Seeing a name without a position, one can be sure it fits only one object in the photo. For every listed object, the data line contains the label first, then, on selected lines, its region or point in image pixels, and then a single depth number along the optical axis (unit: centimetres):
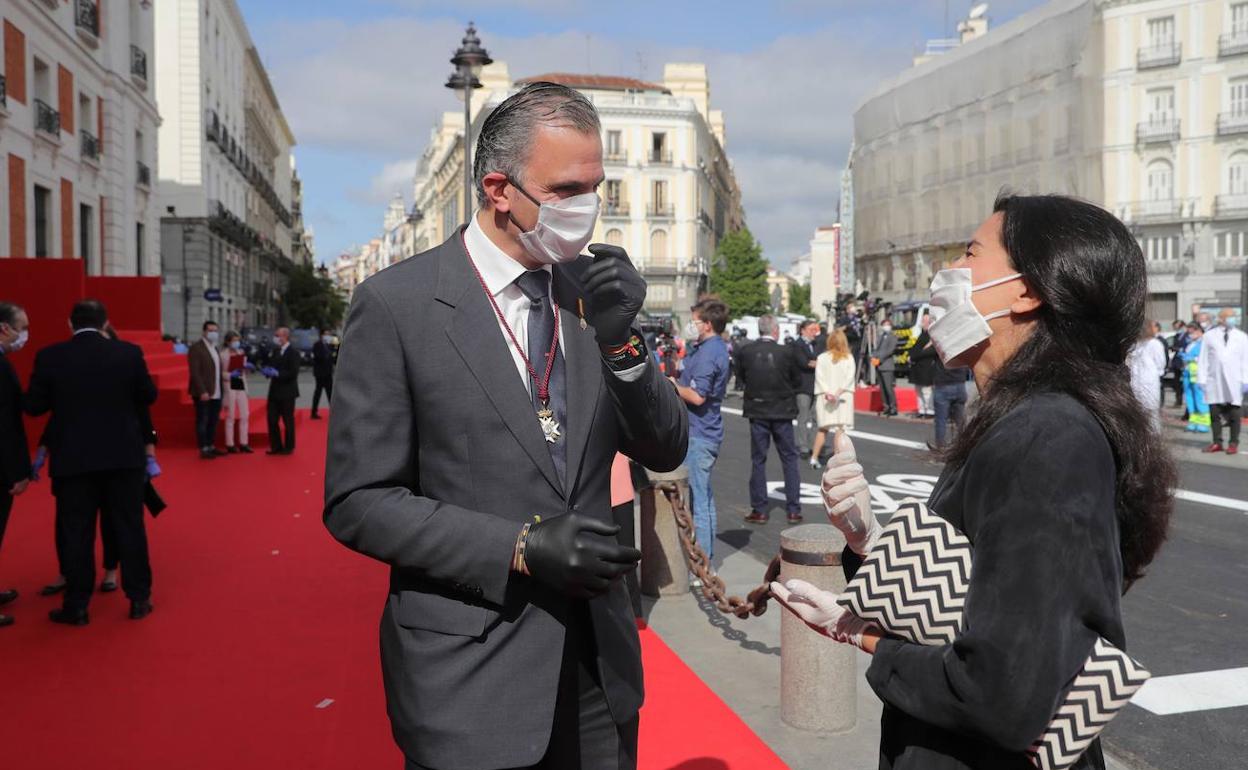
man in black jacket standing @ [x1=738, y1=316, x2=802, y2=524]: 904
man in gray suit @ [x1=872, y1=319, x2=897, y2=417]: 1880
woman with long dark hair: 148
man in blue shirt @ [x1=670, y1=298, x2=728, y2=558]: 727
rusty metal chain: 321
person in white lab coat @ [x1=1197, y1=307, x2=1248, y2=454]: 1312
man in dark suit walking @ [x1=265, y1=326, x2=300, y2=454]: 1339
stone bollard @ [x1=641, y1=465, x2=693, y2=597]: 676
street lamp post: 1509
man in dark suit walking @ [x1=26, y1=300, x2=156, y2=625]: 585
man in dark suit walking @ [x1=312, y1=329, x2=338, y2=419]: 1738
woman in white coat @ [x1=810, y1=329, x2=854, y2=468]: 1130
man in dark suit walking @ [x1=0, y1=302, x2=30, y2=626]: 591
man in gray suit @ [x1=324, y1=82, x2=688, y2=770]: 187
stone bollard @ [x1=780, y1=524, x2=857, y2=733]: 436
